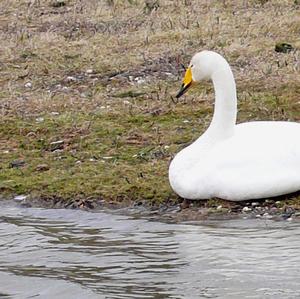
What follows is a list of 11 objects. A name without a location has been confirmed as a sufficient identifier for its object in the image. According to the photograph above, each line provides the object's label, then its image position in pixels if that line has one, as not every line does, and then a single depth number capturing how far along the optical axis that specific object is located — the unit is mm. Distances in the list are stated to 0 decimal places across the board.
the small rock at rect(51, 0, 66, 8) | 36437
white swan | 15977
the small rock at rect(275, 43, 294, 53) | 26652
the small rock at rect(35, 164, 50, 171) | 19031
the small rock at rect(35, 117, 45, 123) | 22148
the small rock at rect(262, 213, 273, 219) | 15492
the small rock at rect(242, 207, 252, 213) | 15930
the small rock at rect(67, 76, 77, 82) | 25750
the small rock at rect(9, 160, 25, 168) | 19375
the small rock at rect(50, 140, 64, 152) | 20297
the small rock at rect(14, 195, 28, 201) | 17812
